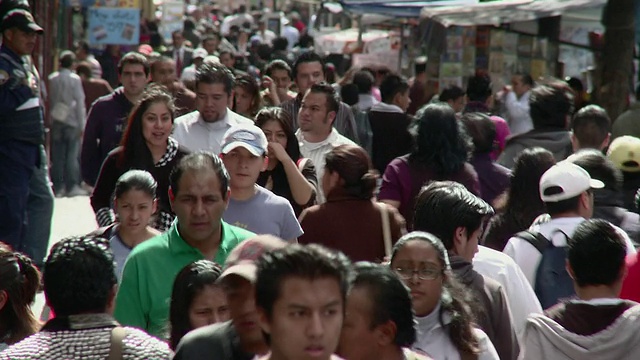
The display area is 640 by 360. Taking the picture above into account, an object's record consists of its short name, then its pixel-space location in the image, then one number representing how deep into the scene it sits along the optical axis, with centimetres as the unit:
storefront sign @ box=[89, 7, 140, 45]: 4297
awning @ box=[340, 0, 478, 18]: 4141
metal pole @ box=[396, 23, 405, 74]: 4806
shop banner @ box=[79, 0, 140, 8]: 4797
